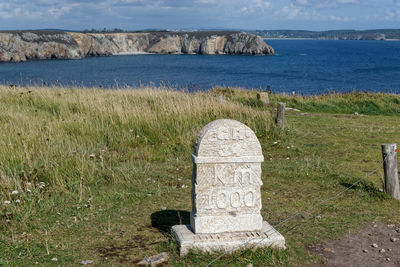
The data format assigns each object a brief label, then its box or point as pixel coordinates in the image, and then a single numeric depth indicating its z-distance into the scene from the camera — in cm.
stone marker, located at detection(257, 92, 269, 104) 2124
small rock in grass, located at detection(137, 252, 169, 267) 547
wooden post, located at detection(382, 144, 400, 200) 793
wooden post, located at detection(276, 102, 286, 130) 1345
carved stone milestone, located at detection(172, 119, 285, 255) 569
